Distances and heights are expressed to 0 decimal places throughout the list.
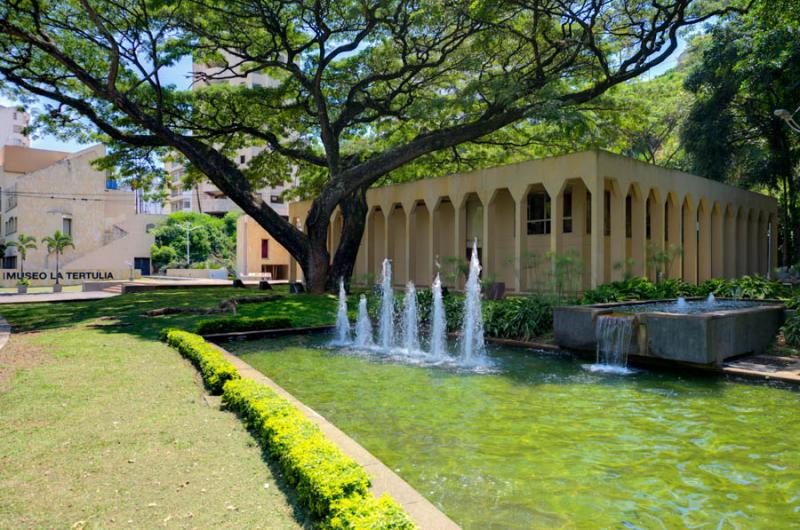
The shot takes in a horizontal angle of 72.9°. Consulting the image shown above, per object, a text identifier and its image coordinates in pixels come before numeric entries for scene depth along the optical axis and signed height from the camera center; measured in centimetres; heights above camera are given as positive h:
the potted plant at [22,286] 2927 -71
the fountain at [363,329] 1148 -133
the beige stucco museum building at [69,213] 4006 +469
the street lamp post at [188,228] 4939 +410
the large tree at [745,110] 1788 +631
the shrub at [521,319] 1108 -105
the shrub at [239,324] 1115 -114
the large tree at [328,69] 1474 +632
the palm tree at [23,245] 3700 +197
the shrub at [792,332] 915 -111
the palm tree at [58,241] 3819 +227
